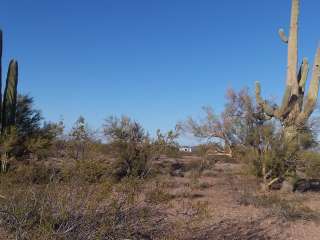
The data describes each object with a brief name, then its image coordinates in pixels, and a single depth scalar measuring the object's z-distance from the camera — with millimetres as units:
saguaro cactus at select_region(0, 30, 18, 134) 10128
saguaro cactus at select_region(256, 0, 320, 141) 10034
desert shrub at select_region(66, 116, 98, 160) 6586
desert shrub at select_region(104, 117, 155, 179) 9199
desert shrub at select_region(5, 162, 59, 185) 4765
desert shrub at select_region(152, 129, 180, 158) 7476
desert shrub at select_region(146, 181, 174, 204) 4474
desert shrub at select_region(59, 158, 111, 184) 4429
